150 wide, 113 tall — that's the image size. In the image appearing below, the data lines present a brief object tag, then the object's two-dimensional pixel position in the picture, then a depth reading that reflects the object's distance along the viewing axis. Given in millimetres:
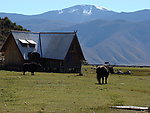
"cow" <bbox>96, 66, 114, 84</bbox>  39684
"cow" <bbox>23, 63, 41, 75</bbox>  54156
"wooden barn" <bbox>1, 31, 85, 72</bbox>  73312
